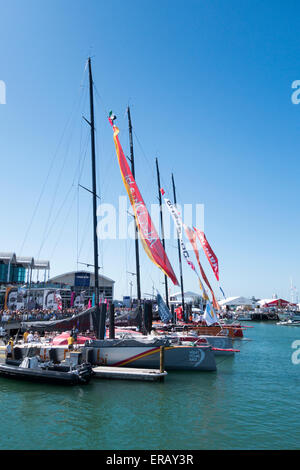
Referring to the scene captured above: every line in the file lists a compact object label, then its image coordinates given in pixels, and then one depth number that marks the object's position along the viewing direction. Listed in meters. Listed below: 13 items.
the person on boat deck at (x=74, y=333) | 21.91
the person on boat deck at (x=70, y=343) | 20.93
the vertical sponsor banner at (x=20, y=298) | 43.03
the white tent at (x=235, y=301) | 107.90
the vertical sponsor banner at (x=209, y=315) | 27.39
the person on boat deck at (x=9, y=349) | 22.33
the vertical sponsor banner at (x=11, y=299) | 42.38
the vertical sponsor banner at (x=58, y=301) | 43.88
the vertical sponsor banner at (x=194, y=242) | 35.12
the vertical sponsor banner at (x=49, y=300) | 43.62
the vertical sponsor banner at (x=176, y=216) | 36.69
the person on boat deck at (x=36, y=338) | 24.87
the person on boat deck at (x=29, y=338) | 24.12
